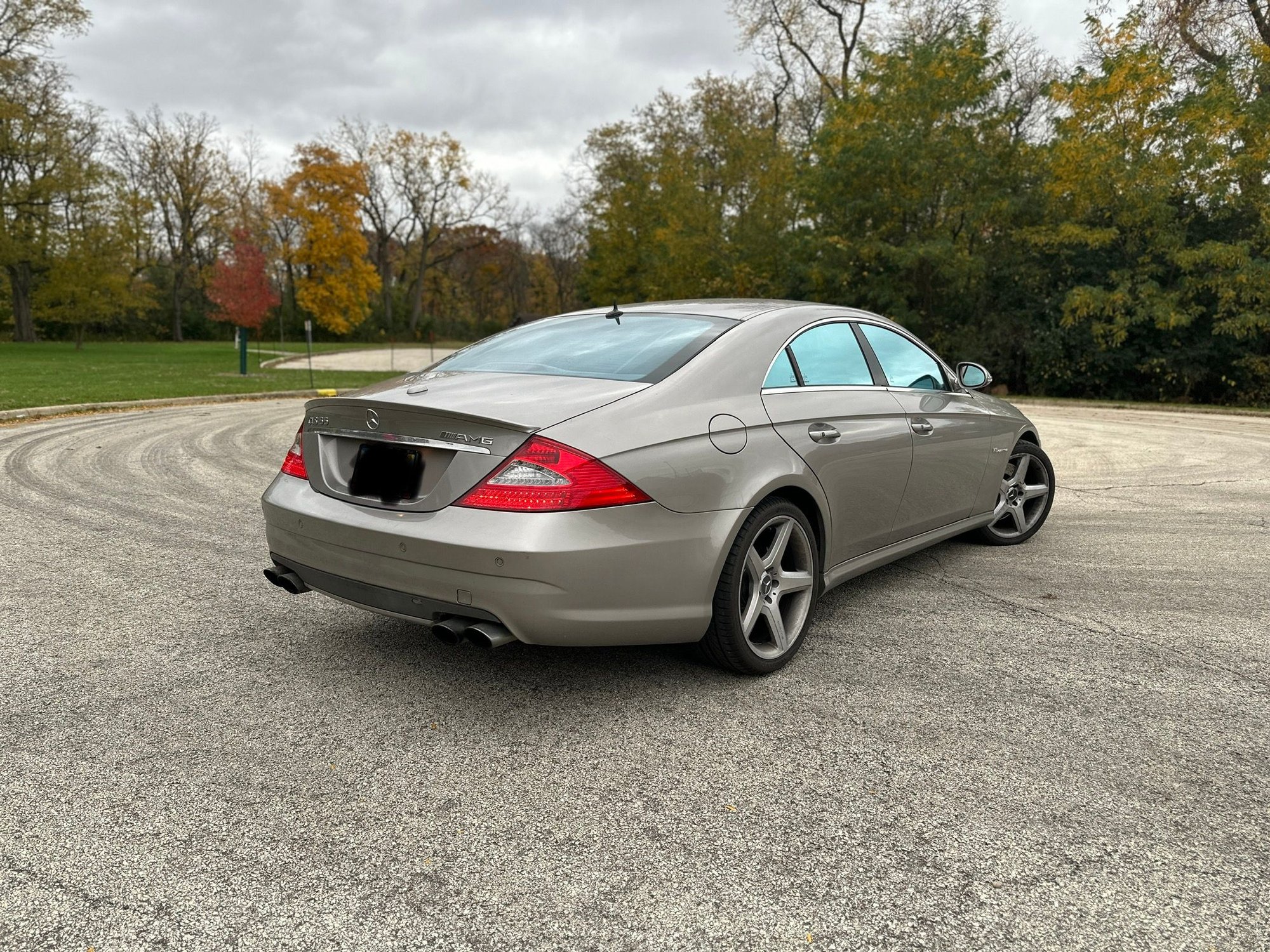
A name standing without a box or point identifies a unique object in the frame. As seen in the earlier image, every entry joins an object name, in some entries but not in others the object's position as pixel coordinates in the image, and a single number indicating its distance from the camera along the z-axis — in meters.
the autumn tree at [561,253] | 69.44
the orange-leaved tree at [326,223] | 37.31
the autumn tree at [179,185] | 53.81
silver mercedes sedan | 2.96
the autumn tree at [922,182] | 23.69
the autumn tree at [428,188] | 60.12
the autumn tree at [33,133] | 34.25
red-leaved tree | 44.00
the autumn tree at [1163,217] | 20.14
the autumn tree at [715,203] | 29.83
